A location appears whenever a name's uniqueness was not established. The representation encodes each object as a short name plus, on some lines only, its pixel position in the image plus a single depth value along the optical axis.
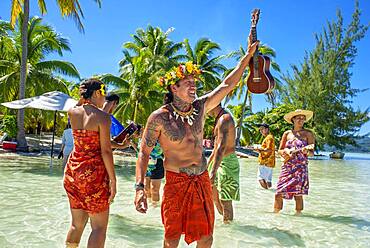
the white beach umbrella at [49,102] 11.33
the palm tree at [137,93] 24.05
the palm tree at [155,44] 31.19
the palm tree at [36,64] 20.19
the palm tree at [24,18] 16.36
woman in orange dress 3.31
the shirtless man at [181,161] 3.05
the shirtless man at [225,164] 4.79
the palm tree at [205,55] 33.00
